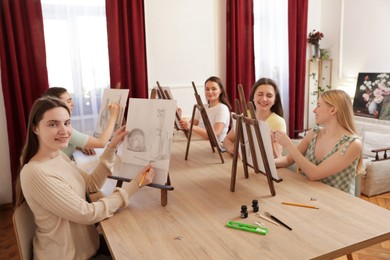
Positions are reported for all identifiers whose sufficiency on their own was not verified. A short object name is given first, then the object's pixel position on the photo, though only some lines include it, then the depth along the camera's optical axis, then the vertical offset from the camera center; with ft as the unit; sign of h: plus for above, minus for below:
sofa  11.48 -3.44
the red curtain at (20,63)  11.08 +0.21
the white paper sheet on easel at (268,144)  4.95 -1.19
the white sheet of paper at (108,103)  8.32 -0.97
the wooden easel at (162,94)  7.33 -0.63
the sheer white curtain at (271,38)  15.20 +1.10
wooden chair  4.26 -2.10
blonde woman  5.60 -1.48
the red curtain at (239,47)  14.33 +0.69
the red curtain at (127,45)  12.35 +0.80
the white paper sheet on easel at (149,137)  4.98 -1.08
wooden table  3.67 -2.00
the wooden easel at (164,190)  4.86 -1.80
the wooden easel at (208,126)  6.84 -1.26
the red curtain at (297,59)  15.49 +0.11
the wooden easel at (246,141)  5.07 -1.25
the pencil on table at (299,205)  4.64 -1.98
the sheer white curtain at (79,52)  11.94 +0.57
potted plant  16.11 +1.00
